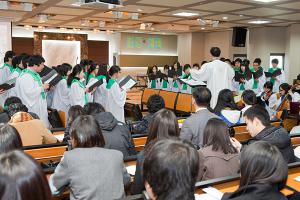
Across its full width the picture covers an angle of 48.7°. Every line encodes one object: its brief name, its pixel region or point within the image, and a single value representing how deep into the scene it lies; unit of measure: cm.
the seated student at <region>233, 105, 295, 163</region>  285
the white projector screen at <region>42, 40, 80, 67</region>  1684
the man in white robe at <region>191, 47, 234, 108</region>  596
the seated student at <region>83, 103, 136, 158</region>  295
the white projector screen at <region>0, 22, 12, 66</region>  1034
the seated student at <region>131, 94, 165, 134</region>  393
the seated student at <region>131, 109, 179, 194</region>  268
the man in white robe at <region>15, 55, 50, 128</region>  552
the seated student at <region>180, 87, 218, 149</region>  327
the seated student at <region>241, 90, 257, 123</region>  454
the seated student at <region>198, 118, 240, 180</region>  248
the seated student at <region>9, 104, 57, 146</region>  319
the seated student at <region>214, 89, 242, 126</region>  430
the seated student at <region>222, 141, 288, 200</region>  162
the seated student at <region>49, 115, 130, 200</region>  201
